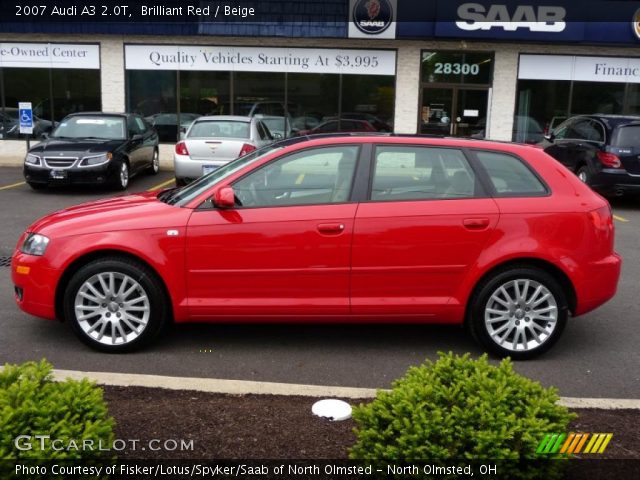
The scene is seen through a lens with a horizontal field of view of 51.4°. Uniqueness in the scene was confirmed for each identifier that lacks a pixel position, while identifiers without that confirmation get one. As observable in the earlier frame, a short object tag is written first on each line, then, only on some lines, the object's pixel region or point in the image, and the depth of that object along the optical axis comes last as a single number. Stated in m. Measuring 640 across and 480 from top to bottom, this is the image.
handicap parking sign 14.90
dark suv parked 11.77
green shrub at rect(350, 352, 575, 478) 2.60
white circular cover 3.59
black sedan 12.44
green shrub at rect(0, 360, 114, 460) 2.47
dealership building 17.00
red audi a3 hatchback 4.69
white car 12.30
